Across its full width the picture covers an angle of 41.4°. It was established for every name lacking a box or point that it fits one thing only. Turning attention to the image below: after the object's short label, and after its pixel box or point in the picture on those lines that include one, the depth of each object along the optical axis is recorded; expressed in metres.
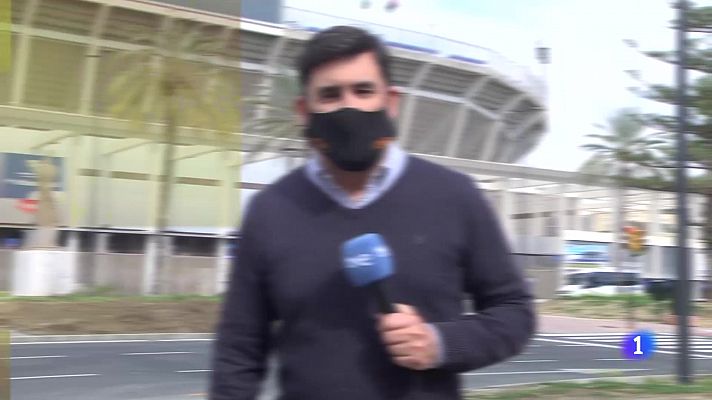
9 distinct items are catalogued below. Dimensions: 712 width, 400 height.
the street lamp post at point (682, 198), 11.12
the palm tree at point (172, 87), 21.36
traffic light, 20.39
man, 1.98
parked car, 41.00
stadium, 28.97
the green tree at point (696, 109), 15.84
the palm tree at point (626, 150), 18.78
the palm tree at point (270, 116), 26.77
